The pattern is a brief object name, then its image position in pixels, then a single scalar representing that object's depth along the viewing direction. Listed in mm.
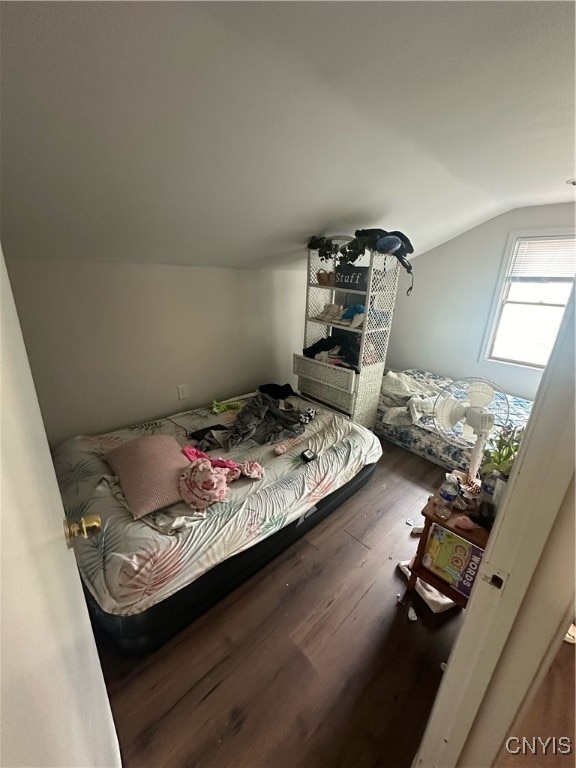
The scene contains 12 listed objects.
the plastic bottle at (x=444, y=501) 1333
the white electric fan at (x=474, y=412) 1417
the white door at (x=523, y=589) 520
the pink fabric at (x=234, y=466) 1736
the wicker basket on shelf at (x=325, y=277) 2615
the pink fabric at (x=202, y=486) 1510
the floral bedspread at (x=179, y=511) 1207
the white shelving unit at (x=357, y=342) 2387
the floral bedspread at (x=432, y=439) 2516
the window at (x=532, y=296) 2943
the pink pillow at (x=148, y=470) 1467
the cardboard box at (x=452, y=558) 1314
